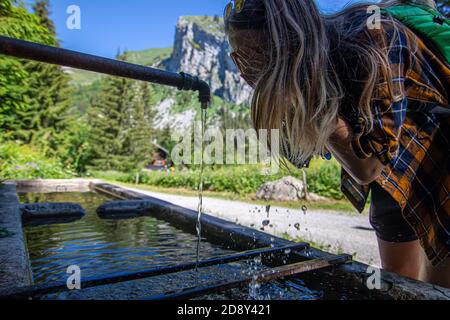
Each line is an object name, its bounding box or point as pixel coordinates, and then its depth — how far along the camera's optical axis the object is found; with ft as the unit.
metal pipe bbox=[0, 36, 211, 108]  4.14
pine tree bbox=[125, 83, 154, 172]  83.30
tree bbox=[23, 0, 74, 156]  70.28
